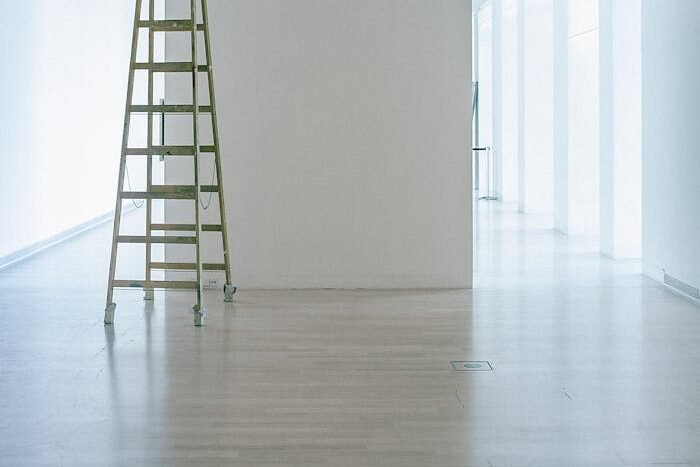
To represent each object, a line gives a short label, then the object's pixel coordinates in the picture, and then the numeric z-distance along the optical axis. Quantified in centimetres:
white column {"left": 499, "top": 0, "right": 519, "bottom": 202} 1689
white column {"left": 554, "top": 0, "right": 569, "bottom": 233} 1184
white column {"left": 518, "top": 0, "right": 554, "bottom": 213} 1466
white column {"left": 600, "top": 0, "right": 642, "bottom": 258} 942
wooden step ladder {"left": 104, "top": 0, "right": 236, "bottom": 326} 636
